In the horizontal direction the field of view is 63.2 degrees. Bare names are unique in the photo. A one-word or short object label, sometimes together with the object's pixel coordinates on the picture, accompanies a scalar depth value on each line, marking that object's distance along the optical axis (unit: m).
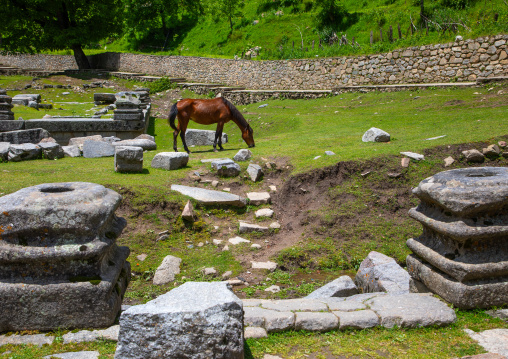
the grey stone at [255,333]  3.34
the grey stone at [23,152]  9.23
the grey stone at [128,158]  8.09
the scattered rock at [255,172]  8.51
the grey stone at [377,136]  9.45
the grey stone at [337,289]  4.80
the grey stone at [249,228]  7.07
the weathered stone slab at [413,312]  3.47
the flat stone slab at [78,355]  3.03
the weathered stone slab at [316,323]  3.47
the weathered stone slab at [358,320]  3.48
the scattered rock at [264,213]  7.59
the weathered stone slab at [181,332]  2.62
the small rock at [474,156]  7.80
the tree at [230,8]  31.05
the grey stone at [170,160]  8.63
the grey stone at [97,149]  9.99
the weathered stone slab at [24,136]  10.66
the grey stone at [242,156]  9.15
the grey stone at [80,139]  11.62
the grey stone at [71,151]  10.08
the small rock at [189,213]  6.98
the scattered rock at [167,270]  5.71
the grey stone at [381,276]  4.76
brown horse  11.09
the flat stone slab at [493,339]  3.09
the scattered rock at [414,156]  7.91
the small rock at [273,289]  5.47
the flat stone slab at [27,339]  3.22
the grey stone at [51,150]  9.62
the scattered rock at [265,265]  6.09
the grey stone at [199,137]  12.47
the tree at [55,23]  28.30
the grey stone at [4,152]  9.25
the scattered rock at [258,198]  7.88
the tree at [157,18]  34.94
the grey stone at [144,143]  10.68
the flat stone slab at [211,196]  7.47
